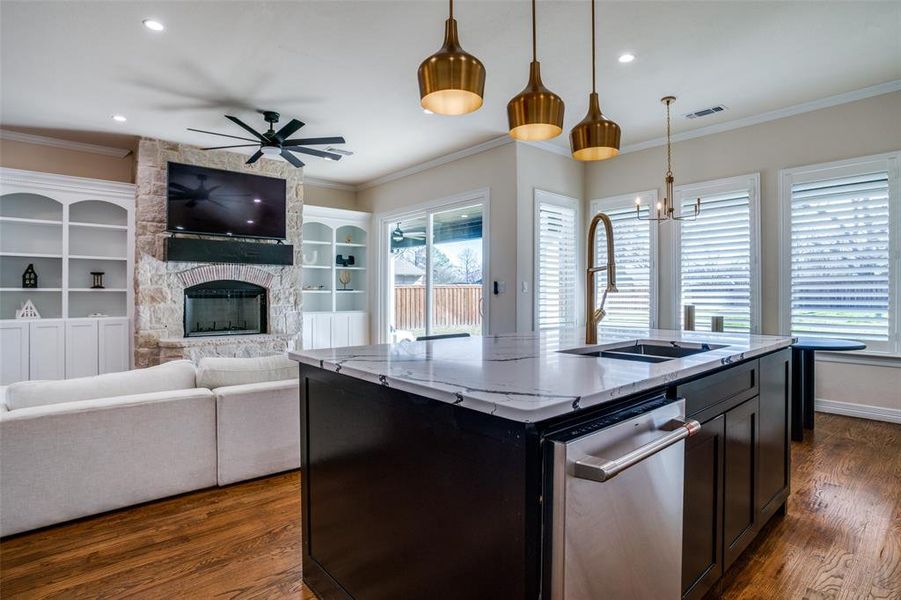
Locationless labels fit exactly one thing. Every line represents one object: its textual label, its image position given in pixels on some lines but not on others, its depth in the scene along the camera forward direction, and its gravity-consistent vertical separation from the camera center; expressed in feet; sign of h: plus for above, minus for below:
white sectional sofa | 7.20 -2.37
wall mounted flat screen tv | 17.59 +3.79
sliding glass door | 18.79 +1.15
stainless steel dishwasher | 3.32 -1.65
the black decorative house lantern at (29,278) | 16.71 +0.72
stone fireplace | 17.04 +0.30
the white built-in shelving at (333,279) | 22.44 +1.00
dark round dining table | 11.55 -1.83
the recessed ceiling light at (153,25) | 9.85 +5.83
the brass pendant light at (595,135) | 6.98 +2.47
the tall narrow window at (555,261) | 17.30 +1.45
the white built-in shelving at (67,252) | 16.31 +1.76
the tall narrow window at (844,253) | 12.85 +1.33
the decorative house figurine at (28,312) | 16.26 -0.49
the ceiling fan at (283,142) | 13.73 +4.76
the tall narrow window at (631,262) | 17.38 +1.37
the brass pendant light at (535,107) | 6.02 +2.48
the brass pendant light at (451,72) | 5.19 +2.54
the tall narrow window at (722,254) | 15.08 +1.50
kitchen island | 3.36 -1.56
